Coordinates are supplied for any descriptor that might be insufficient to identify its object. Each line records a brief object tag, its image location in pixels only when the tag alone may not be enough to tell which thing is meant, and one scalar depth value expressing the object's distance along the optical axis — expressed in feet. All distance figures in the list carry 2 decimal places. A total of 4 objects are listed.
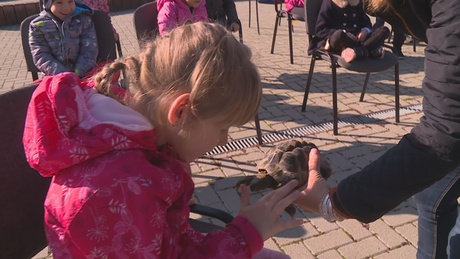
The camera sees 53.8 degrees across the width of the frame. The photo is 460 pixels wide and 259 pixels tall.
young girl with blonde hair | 3.50
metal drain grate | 12.58
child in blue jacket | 11.62
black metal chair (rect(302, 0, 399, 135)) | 12.50
